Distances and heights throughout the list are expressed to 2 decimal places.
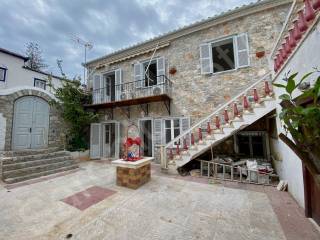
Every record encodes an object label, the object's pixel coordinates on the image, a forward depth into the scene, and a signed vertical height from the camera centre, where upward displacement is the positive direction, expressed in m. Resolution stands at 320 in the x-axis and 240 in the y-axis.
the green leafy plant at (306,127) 1.13 +0.02
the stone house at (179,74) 5.82 +2.77
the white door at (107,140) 8.95 -0.43
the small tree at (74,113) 8.02 +1.18
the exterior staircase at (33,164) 4.99 -1.16
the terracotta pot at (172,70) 7.17 +3.00
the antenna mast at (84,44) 9.77 +6.16
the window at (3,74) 10.14 +4.20
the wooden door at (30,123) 6.52 +0.51
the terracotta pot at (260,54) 5.70 +2.98
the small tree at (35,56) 17.36 +9.31
